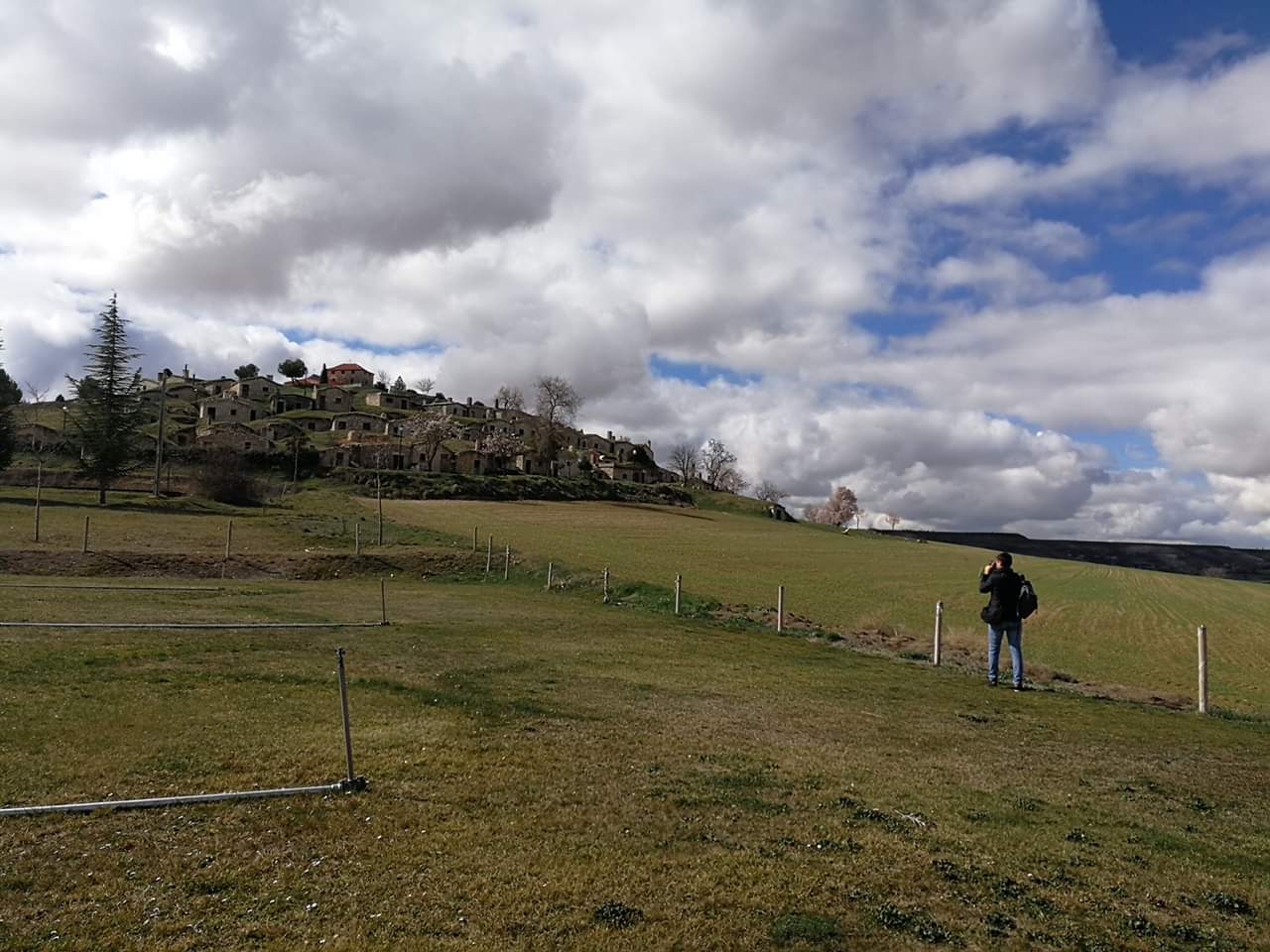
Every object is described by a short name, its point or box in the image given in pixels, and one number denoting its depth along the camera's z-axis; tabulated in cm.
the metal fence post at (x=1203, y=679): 1828
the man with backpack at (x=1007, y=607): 1950
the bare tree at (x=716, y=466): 19000
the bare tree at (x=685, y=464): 19362
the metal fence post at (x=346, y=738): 885
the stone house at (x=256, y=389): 17088
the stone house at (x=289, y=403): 16812
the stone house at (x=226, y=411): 14573
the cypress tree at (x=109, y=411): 7838
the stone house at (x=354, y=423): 15839
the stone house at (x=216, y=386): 18200
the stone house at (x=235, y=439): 11419
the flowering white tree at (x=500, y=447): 14462
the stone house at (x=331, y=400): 17612
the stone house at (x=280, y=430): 13200
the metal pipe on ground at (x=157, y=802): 781
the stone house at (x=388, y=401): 18988
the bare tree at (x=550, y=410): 14875
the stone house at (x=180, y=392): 16344
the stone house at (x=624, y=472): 16850
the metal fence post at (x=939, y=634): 2288
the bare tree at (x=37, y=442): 10381
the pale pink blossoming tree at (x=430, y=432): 13738
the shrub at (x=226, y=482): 7906
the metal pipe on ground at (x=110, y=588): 2764
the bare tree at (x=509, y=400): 19425
